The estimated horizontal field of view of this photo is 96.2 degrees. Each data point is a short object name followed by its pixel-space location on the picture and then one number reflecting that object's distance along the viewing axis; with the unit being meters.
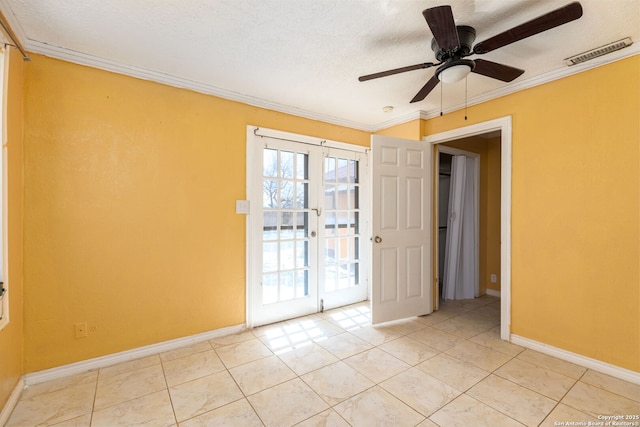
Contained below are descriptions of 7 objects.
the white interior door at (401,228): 2.96
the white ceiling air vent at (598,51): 1.93
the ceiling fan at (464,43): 1.35
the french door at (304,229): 2.96
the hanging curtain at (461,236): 3.82
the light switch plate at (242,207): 2.81
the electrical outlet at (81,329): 2.13
